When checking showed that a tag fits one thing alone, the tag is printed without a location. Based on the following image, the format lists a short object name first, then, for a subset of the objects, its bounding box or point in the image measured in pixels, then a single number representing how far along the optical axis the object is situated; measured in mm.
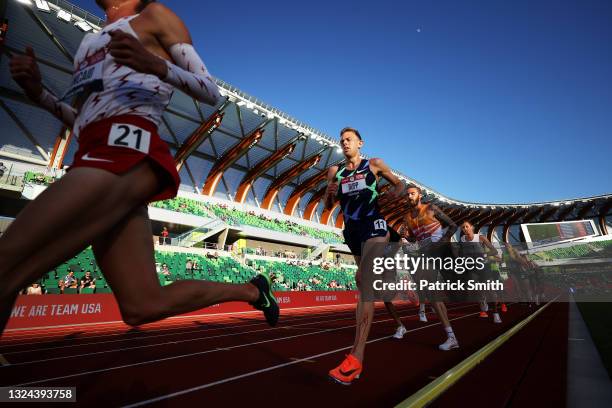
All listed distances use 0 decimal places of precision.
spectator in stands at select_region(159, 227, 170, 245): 18844
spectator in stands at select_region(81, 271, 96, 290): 11523
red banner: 9102
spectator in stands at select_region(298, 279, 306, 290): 21969
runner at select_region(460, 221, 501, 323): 7957
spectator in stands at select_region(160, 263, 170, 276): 14948
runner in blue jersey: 3000
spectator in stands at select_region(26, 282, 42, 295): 9859
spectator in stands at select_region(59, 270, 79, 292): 10779
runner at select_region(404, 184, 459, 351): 4609
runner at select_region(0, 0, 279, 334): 1347
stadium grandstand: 12398
